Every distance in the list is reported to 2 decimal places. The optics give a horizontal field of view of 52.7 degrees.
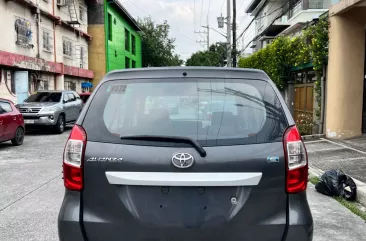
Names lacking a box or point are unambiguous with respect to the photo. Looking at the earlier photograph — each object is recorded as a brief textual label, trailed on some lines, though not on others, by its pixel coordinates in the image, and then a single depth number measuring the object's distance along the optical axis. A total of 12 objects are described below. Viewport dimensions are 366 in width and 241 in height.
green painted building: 30.84
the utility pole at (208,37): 62.97
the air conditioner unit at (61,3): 23.68
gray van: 2.34
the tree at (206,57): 71.21
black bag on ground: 5.71
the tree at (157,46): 52.06
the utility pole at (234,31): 27.11
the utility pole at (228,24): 30.69
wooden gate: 14.32
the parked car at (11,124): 10.55
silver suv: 14.36
